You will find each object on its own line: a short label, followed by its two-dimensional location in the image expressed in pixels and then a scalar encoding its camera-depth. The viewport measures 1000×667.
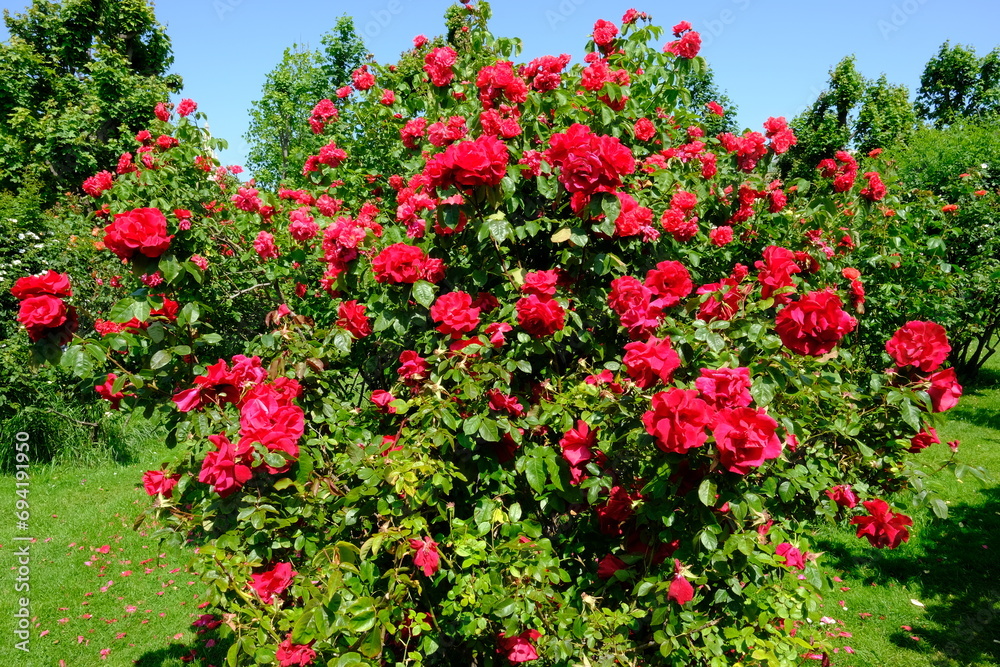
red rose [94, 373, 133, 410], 2.14
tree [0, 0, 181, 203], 15.01
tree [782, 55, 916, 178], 22.50
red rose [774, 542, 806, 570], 1.96
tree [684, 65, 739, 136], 22.62
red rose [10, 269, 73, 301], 1.82
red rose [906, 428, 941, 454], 1.79
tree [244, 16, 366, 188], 20.06
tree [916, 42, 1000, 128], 26.73
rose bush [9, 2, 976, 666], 1.60
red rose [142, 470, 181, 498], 2.27
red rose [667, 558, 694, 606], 1.59
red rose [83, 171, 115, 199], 3.76
